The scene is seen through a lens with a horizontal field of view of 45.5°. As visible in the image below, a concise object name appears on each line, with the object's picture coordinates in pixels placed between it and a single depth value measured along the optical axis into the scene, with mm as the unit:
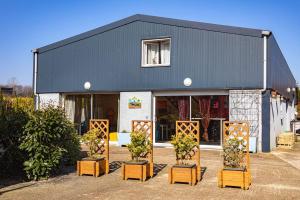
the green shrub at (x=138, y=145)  9023
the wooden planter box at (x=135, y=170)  8891
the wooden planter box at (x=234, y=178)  7988
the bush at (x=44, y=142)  9148
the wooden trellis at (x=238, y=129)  8453
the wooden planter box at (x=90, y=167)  9484
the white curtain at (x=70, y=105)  18953
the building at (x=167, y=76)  14336
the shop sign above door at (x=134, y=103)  16438
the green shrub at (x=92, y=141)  9766
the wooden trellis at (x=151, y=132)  9400
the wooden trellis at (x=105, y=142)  10000
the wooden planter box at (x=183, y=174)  8406
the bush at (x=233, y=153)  8297
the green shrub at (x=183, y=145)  8538
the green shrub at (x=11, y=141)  9344
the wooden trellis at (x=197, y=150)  8875
